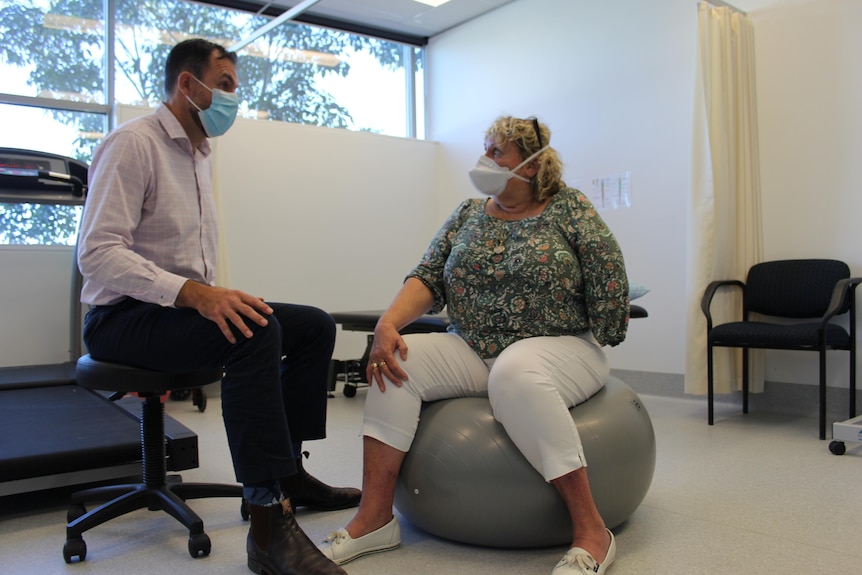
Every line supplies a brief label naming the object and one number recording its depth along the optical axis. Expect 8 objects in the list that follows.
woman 1.79
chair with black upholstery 3.30
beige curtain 3.83
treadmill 2.27
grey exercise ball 1.84
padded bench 4.12
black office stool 1.85
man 1.65
